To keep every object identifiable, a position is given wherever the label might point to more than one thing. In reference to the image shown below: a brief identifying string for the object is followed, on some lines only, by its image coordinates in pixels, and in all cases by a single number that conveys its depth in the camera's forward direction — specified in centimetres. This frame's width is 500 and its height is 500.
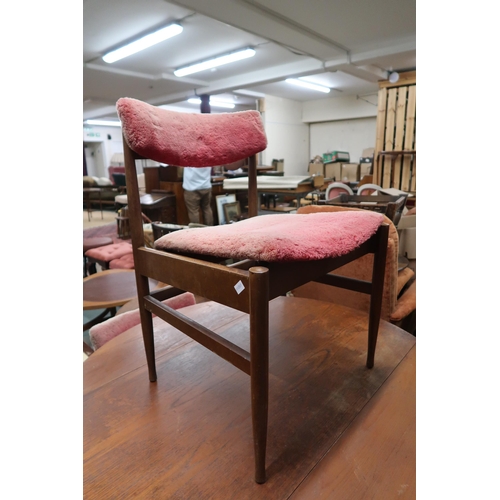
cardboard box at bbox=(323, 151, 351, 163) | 928
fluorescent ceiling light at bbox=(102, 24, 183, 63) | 461
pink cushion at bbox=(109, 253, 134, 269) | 286
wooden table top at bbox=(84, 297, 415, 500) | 61
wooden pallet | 572
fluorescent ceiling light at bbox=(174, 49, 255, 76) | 560
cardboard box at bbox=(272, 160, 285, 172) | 789
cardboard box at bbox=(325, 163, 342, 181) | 877
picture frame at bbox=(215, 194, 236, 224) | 538
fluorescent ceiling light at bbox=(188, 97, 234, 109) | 1029
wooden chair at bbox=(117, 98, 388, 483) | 59
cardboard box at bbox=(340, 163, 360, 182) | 845
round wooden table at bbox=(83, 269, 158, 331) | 203
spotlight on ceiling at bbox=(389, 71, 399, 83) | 607
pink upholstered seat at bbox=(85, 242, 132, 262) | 304
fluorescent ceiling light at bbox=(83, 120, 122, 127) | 1383
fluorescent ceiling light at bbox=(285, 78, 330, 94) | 816
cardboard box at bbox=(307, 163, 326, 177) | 924
